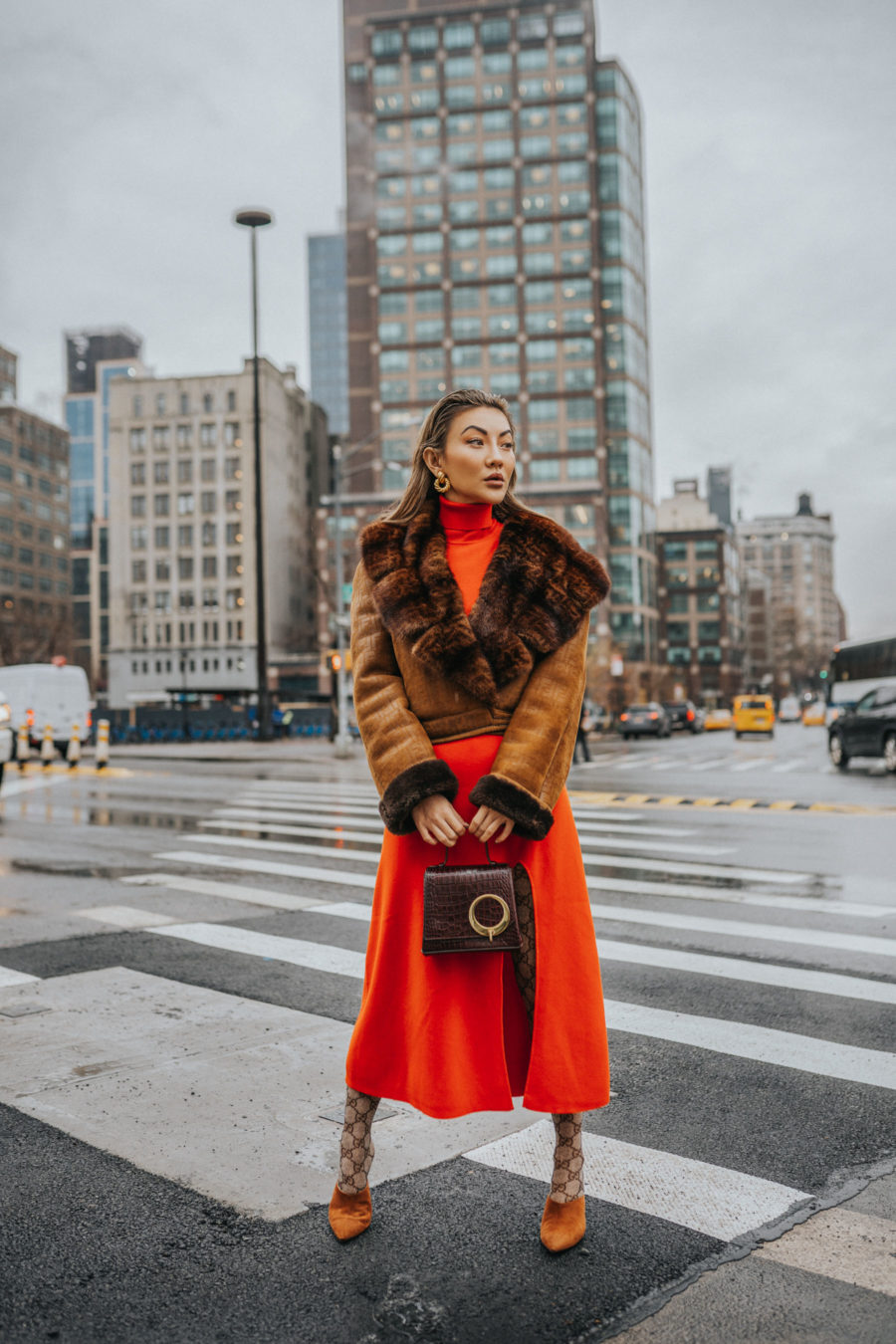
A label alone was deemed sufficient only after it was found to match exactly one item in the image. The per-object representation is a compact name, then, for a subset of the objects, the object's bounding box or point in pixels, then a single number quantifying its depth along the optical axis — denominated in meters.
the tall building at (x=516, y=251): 100.00
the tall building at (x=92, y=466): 166.75
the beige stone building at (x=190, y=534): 105.75
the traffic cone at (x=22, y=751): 22.72
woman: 2.75
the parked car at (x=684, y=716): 54.78
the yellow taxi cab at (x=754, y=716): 47.00
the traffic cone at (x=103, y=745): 23.36
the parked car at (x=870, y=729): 21.02
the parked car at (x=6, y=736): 13.35
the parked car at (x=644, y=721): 46.12
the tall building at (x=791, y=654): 136.50
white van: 31.30
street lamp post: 30.50
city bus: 32.50
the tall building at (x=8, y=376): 124.50
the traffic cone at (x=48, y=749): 24.53
